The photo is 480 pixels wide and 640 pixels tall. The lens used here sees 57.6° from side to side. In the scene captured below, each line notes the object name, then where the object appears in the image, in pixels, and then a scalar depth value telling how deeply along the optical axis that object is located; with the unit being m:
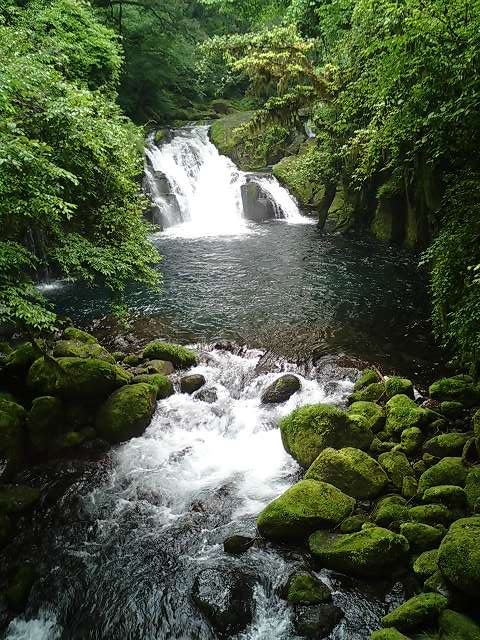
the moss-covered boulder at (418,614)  4.09
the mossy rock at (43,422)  7.17
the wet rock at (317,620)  4.43
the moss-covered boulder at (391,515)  5.20
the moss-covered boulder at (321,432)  6.72
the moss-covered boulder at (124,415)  7.61
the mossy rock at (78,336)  10.01
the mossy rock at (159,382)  8.62
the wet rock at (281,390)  8.55
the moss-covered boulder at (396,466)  6.00
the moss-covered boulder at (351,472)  5.86
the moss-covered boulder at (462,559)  4.08
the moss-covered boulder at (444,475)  5.59
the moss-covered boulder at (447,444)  6.17
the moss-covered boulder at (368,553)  4.76
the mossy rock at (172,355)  9.73
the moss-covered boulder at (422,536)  4.84
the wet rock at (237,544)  5.51
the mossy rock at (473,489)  5.10
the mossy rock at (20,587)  4.99
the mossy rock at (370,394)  8.00
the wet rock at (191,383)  8.92
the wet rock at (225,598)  4.64
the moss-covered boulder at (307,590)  4.68
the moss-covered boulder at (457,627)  3.84
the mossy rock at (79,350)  8.98
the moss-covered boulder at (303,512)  5.41
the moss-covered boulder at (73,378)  7.74
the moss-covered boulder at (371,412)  7.11
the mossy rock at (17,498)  6.04
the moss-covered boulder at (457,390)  7.36
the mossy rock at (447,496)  5.29
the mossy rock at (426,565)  4.52
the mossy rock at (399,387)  7.76
